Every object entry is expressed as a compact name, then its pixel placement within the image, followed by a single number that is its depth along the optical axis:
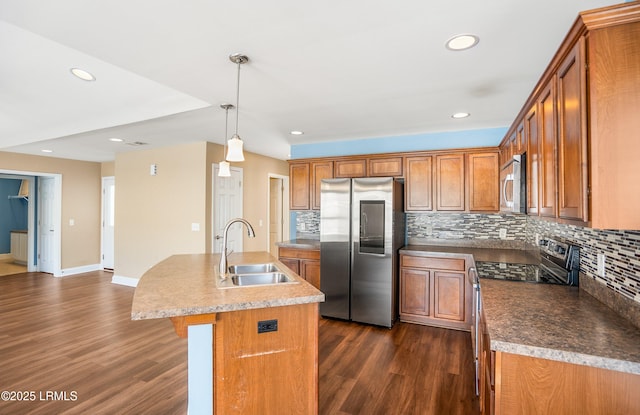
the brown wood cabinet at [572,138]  1.31
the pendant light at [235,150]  2.26
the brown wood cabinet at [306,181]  4.49
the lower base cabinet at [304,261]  4.16
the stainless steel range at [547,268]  2.07
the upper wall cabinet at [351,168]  4.25
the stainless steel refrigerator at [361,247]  3.59
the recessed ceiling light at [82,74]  2.85
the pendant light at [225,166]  2.99
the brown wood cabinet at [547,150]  1.70
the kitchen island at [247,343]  1.59
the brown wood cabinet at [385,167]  4.06
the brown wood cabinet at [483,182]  3.64
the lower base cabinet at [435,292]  3.46
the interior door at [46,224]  6.49
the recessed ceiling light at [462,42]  1.80
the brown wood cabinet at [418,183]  3.91
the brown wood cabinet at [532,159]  2.06
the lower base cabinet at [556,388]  1.16
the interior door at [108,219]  6.82
